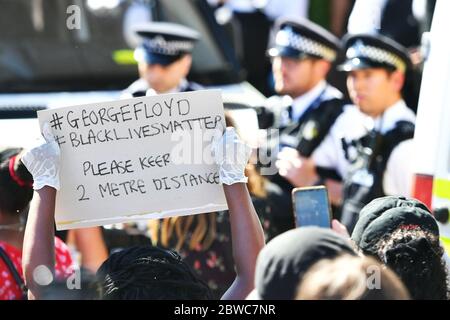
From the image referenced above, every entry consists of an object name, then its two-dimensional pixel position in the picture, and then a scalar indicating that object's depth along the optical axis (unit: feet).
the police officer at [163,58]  42.70
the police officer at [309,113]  39.24
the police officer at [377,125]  35.76
